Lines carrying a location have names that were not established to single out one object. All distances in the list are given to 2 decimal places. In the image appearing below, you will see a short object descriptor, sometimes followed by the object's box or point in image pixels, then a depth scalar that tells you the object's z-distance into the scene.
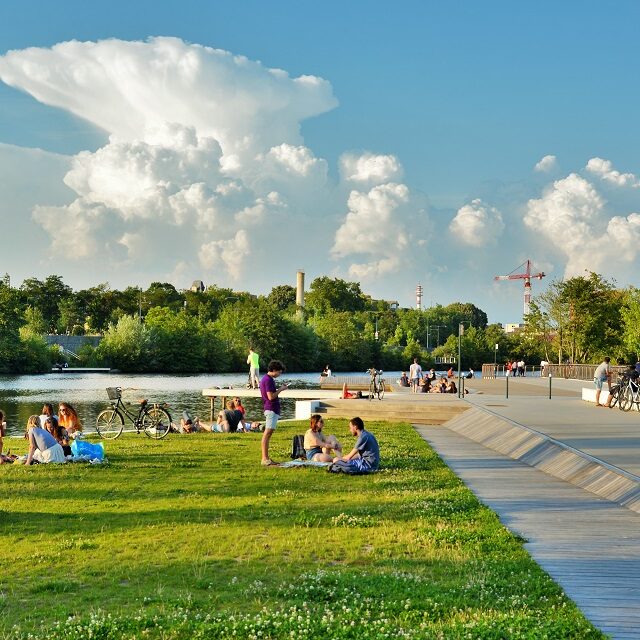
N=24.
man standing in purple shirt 15.68
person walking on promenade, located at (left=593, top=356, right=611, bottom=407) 30.08
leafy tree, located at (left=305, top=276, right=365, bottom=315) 176.25
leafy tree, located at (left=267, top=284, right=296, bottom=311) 186.88
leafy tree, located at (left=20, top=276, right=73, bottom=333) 139.50
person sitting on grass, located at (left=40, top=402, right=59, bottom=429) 18.47
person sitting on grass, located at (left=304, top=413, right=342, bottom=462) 16.41
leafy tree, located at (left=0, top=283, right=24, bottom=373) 96.69
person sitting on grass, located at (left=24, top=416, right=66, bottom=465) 16.92
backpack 17.06
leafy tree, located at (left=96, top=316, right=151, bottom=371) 109.62
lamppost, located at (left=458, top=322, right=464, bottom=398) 32.69
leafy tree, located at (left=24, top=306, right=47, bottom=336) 118.20
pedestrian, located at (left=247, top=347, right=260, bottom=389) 40.57
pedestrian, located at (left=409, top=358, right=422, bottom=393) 43.11
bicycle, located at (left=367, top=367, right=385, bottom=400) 34.00
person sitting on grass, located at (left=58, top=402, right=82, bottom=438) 20.25
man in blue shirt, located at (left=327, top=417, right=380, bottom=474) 15.06
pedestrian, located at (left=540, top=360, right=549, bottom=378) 61.99
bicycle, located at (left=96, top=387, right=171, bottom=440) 23.59
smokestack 179.75
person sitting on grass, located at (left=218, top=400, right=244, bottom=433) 25.81
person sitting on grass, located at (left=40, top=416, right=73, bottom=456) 18.21
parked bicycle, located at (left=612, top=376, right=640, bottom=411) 26.50
